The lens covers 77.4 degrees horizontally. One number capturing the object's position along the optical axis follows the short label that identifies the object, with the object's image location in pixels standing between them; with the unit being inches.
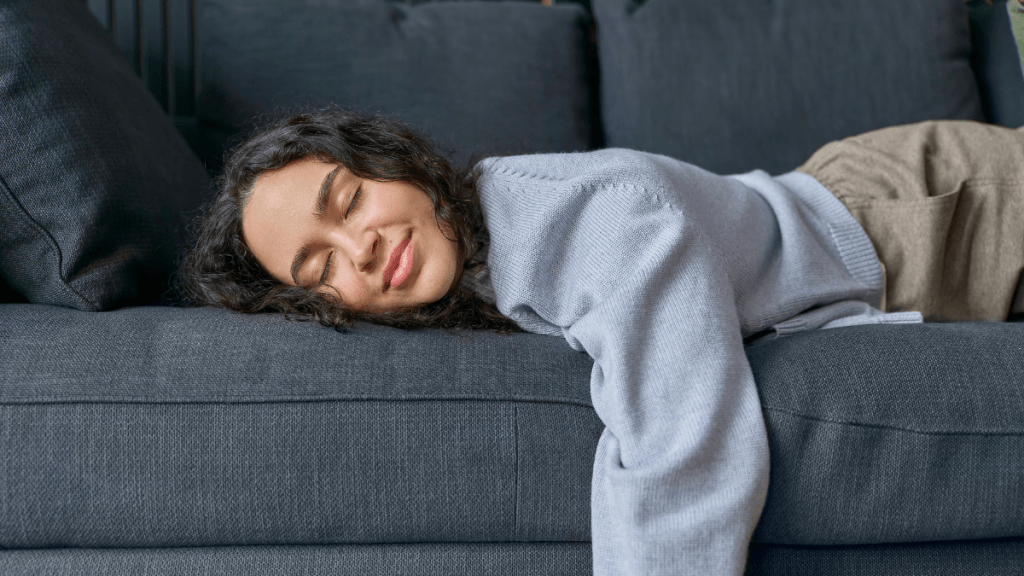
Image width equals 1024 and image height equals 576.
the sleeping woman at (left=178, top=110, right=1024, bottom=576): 24.7
